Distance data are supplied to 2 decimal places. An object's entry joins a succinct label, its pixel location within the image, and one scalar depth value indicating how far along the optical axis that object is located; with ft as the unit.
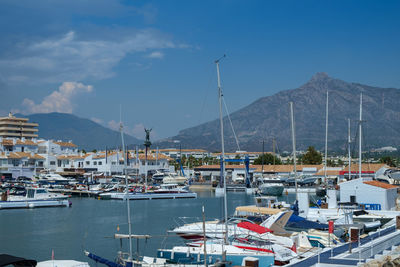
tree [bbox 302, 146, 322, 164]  483.51
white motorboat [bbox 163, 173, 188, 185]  371.35
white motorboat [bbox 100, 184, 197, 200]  277.64
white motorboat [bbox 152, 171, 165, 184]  411.77
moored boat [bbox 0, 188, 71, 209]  221.11
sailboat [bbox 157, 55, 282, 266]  79.51
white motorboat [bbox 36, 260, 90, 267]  69.77
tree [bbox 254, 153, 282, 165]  495.04
